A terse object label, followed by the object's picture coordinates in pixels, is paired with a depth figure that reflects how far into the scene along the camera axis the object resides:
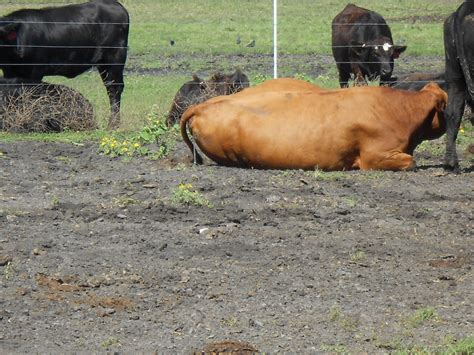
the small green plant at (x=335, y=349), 6.24
